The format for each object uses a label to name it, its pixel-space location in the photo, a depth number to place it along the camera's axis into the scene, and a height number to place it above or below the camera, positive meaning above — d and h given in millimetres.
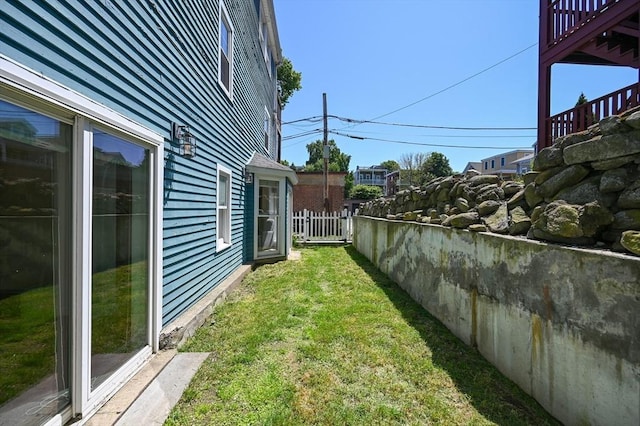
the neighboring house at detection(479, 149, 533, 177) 37250 +6464
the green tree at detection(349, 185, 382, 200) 34622 +2012
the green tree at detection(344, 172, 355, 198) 39519 +3228
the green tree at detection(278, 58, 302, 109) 25266 +10415
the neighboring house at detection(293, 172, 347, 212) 24016 +1428
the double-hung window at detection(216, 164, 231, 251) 5780 +7
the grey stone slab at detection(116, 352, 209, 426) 2240 -1453
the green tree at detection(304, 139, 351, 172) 60312 +10407
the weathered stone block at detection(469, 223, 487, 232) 3361 -168
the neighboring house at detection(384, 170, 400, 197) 44294 +4290
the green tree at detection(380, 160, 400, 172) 64750 +9369
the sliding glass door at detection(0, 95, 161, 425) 1779 -372
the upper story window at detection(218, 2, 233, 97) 5783 +2980
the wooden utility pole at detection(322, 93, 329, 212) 16844 +3295
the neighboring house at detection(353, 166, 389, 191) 56031 +6147
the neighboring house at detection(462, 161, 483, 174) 47538 +7036
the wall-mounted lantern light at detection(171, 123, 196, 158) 3802 +861
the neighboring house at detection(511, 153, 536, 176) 29328 +4482
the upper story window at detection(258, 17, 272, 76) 9969 +5470
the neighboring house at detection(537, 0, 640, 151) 5027 +3126
